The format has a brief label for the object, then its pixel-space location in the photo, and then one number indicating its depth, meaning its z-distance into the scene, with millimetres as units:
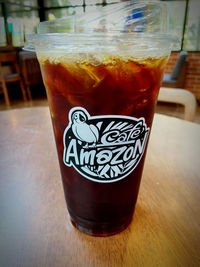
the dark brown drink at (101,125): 286
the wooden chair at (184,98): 1040
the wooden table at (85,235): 313
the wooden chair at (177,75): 3543
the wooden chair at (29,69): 3775
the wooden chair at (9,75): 3504
